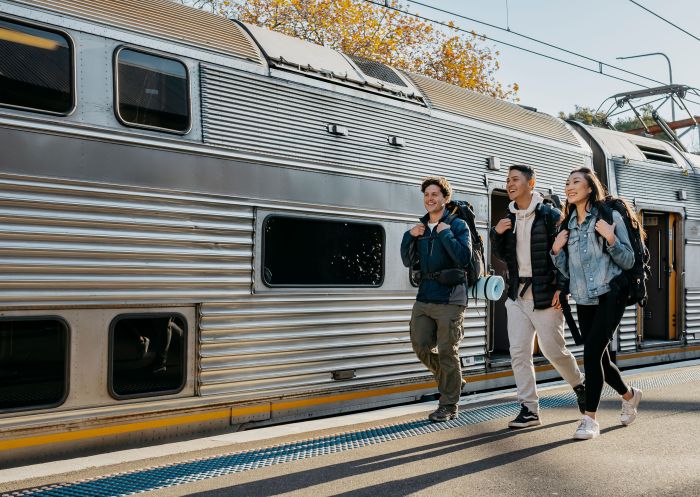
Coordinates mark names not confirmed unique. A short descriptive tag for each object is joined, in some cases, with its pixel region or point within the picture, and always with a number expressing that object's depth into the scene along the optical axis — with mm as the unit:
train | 4555
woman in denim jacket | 5352
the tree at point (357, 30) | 20375
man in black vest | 5715
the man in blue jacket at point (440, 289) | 5816
